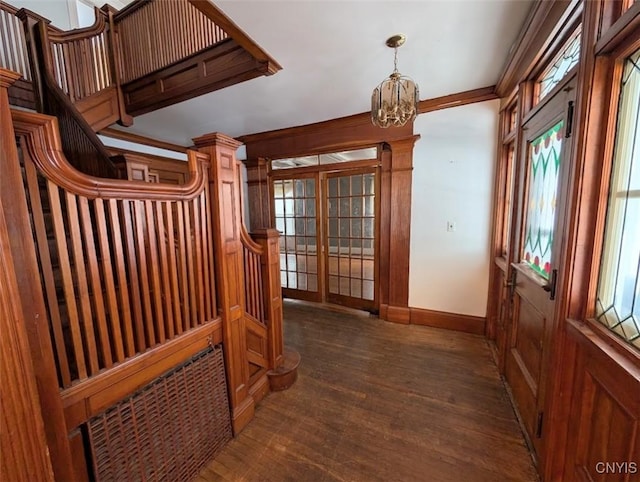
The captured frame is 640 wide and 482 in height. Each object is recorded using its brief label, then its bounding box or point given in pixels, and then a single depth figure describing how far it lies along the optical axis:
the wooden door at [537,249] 1.31
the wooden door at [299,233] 3.83
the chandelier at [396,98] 1.79
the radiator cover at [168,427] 1.13
